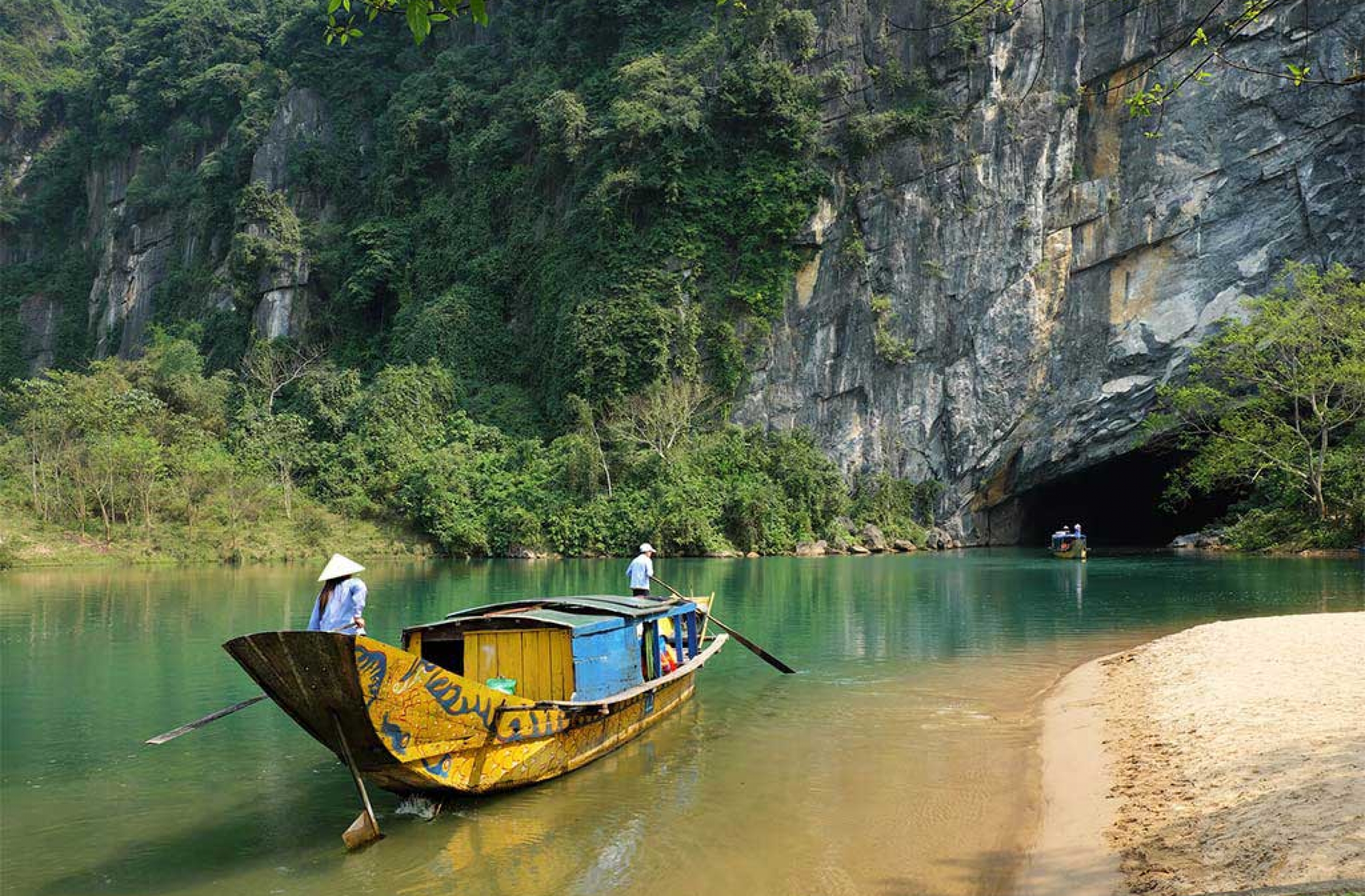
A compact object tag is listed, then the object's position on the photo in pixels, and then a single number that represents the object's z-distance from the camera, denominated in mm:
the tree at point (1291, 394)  31047
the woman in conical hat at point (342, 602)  7793
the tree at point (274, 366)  47406
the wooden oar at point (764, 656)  13289
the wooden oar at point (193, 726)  6805
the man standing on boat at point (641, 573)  13156
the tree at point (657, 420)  39406
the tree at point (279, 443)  40125
